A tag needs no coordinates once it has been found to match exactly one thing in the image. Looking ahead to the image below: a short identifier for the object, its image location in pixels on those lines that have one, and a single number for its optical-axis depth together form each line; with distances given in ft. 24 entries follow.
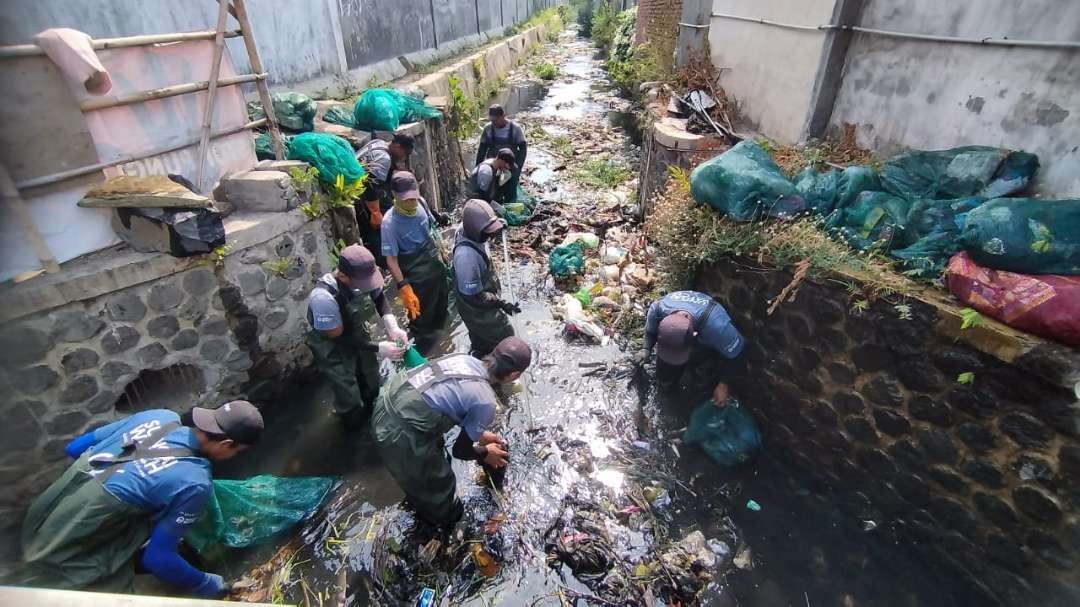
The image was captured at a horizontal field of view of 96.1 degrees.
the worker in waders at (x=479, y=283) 15.24
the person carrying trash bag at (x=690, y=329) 13.55
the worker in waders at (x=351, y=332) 13.12
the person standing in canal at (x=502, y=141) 26.35
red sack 8.80
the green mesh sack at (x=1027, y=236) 9.62
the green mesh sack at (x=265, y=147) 18.49
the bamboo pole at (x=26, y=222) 10.45
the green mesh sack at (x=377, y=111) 23.43
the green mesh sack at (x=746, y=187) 13.79
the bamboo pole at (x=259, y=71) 15.19
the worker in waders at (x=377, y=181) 20.67
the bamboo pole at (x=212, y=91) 14.24
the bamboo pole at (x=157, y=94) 11.49
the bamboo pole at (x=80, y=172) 10.84
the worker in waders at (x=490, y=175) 21.53
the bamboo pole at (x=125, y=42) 10.02
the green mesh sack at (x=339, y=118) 24.53
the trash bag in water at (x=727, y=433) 13.91
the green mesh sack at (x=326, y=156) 17.22
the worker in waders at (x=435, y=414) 10.72
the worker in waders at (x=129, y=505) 8.36
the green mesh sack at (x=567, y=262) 21.97
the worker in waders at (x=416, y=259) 16.65
